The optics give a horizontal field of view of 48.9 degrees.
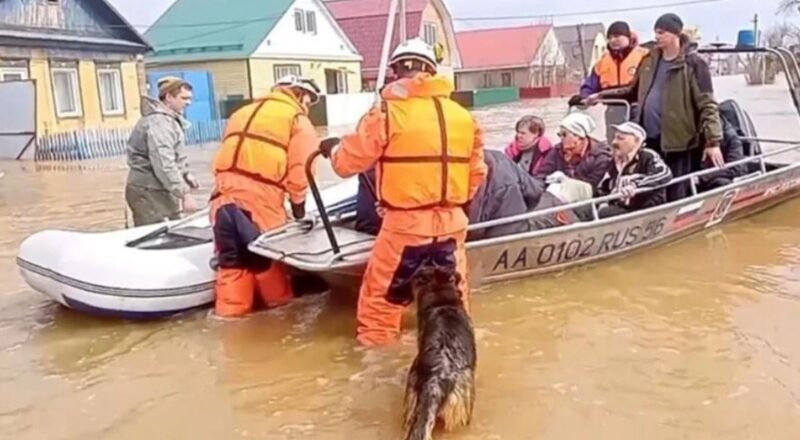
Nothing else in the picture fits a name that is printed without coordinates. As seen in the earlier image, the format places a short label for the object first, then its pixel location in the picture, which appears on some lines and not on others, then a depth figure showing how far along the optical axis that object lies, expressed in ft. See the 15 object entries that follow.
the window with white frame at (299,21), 101.81
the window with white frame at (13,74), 61.87
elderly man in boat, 20.97
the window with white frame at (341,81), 108.06
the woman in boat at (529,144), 23.48
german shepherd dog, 11.42
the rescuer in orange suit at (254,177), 17.20
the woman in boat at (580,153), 21.61
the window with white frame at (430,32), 128.16
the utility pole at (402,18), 46.01
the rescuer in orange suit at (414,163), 14.43
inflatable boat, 17.39
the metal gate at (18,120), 58.18
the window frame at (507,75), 164.35
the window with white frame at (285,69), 98.08
